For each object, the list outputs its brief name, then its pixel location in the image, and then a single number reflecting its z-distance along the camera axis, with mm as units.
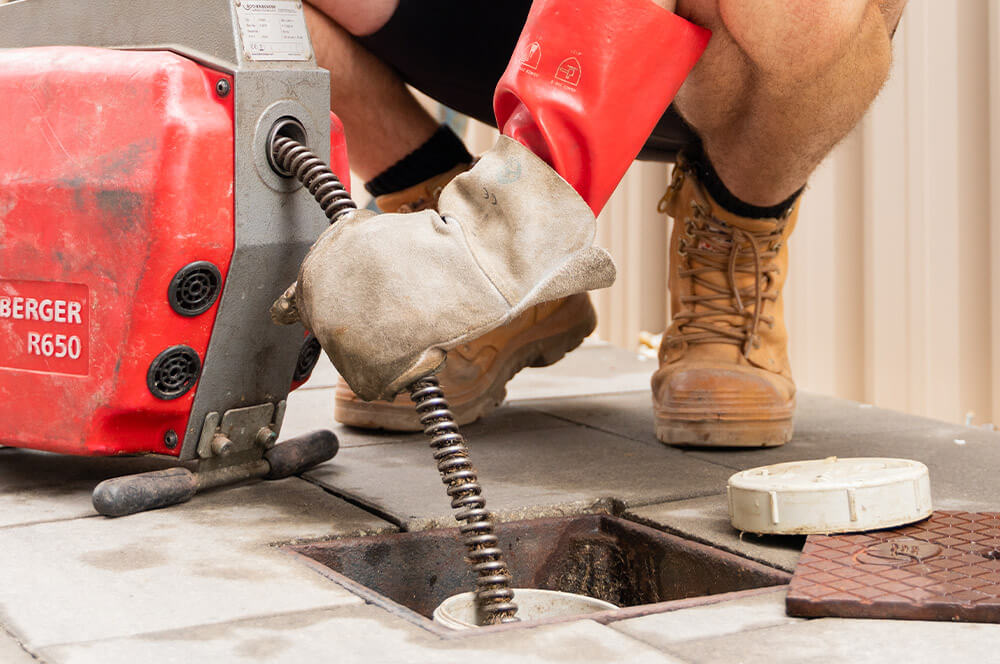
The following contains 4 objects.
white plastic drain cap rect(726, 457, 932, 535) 2217
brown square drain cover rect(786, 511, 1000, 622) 2079
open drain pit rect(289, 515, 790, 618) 2245
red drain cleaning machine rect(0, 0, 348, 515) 2278
